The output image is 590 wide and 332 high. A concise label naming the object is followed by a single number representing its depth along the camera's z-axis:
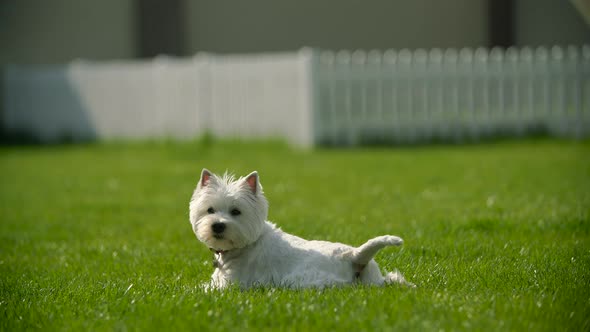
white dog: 10.83
